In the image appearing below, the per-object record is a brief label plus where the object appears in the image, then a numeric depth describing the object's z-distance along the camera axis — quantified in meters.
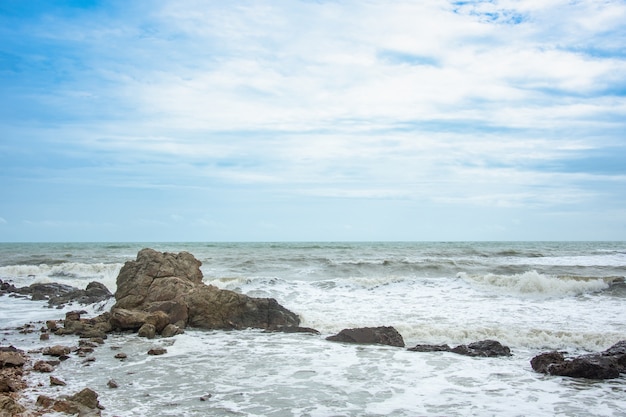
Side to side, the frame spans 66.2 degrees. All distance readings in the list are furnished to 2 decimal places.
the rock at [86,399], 6.77
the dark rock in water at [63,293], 17.84
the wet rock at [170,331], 12.32
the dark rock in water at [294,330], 12.98
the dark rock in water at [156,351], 10.27
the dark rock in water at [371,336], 11.56
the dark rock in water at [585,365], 8.77
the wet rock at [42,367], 8.74
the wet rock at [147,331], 12.03
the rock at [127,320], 12.64
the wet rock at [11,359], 8.73
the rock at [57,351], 9.91
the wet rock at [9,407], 6.16
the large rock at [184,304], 13.52
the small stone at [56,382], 7.95
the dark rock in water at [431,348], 10.92
